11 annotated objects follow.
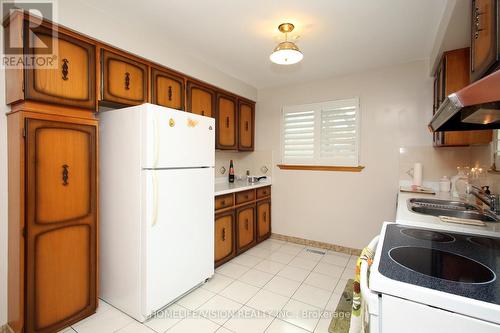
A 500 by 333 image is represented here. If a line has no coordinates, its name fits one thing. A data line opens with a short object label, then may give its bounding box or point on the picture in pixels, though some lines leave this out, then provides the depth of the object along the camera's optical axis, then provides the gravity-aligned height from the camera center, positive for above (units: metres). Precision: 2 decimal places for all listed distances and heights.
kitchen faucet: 1.52 -0.22
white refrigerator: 1.80 -0.33
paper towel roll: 2.67 -0.09
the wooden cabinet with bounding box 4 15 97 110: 1.52 +0.64
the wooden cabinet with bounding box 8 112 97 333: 1.53 -0.39
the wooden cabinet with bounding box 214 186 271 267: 2.74 -0.73
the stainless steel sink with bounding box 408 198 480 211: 1.87 -0.31
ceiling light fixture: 1.95 +0.90
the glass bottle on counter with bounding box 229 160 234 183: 3.76 -0.12
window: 3.15 +0.43
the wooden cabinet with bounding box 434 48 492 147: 1.99 +0.71
